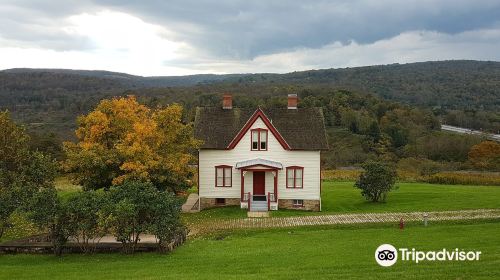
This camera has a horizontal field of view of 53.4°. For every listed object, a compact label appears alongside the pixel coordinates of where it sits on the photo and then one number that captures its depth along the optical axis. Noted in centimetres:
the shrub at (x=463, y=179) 5078
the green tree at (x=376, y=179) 3728
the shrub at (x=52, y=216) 2191
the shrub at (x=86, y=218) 2209
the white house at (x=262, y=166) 3659
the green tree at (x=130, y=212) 2177
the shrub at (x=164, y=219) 2202
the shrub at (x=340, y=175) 5647
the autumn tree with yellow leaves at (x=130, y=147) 3077
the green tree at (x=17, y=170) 2344
